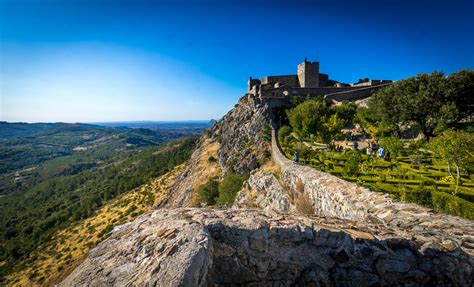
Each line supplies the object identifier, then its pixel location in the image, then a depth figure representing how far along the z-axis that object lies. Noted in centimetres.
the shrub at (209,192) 3923
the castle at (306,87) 4491
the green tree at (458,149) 1199
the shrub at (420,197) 927
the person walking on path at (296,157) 2062
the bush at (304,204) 1206
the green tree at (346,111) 3597
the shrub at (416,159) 1636
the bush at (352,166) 1506
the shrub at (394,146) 1763
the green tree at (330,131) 2625
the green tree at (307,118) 2919
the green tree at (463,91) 2656
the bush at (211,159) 5667
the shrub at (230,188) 3289
